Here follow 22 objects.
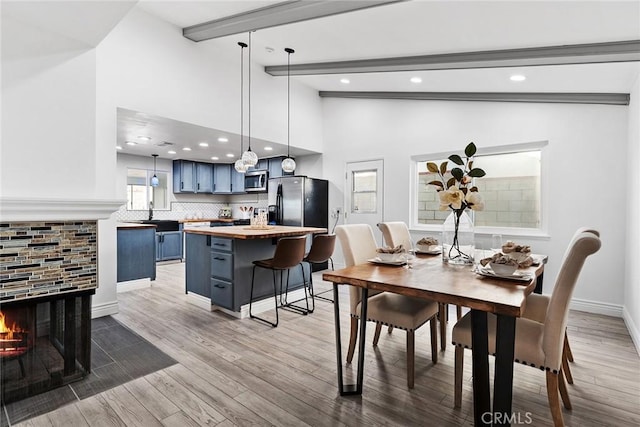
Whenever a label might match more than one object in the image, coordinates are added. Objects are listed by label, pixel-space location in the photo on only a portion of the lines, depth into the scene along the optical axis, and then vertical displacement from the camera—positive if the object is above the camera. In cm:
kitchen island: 339 -66
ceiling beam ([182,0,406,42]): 271 +185
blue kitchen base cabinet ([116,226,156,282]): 436 -64
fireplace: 198 -89
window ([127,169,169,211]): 681 +35
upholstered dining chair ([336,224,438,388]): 206 -67
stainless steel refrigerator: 557 +12
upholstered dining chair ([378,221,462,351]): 264 -29
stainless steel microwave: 690 +59
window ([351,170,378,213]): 556 +30
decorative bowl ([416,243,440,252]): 280 -34
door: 545 +27
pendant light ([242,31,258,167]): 395 +60
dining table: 140 -40
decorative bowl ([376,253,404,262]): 219 -33
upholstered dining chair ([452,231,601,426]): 144 -63
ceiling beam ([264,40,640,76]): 256 +145
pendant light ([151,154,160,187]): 684 +55
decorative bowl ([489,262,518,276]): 178 -32
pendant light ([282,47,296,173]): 423 +158
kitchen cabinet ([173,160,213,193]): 717 +68
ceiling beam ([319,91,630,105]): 346 +142
